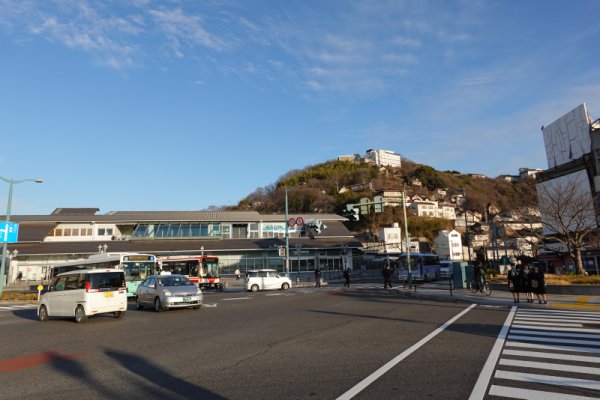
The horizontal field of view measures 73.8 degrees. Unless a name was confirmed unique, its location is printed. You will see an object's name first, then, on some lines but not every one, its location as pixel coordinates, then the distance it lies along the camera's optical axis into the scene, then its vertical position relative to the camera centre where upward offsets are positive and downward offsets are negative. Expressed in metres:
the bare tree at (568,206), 26.45 +3.60
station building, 50.00 +3.87
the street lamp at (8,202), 29.91 +5.35
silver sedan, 17.33 -1.19
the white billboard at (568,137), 50.75 +15.70
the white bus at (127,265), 25.00 +0.20
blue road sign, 31.42 +3.02
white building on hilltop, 185.62 +47.44
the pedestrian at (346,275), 33.22 -1.18
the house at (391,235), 97.81 +6.18
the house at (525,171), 153.15 +32.59
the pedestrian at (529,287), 18.03 -1.41
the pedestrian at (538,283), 17.72 -1.24
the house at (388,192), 119.00 +20.31
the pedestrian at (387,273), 29.83 -1.00
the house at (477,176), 168.75 +34.32
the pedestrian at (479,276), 22.39 -1.07
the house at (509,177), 160.85 +32.40
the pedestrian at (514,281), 18.44 -1.15
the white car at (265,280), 31.70 -1.39
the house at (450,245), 104.19 +3.30
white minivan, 14.77 -0.99
